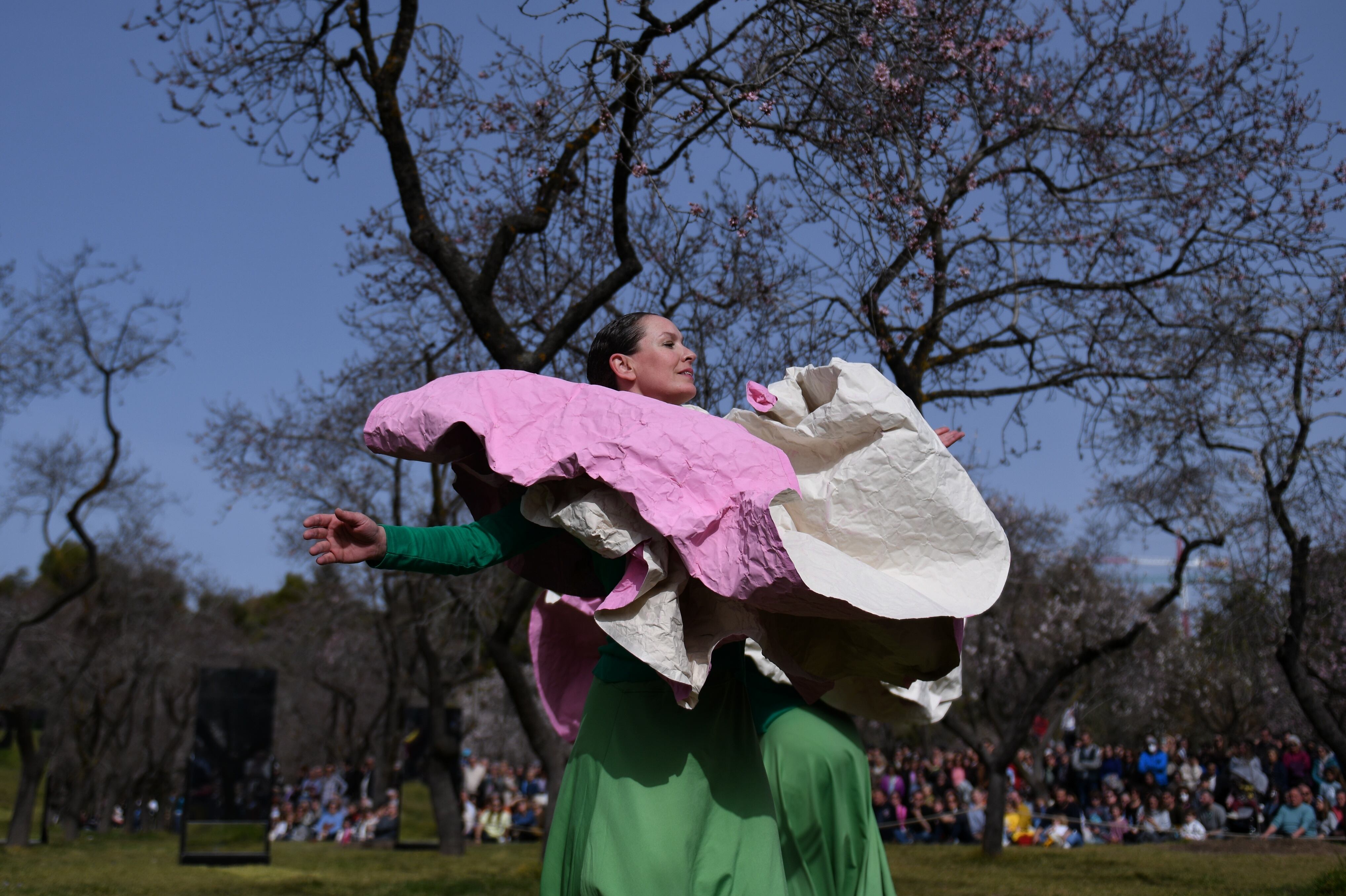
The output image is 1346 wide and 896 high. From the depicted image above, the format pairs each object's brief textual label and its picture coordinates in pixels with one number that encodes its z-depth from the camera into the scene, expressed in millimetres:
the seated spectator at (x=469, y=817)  19906
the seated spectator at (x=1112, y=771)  16688
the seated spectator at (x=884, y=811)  15703
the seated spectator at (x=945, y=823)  15320
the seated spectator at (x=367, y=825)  19203
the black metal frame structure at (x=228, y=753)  14234
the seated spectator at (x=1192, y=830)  14242
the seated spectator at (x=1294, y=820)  13430
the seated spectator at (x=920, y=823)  15641
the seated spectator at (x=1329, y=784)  14734
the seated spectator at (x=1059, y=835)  14312
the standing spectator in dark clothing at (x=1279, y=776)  14828
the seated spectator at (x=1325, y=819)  13639
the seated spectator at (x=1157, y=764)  16938
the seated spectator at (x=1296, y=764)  14711
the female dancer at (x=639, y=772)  2295
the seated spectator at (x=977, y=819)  14836
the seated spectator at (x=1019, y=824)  14523
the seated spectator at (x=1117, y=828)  14930
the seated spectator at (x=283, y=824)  22688
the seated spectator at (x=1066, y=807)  15641
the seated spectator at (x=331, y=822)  21484
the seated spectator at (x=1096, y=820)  15562
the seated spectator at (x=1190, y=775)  16812
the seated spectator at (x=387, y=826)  17859
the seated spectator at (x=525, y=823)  19312
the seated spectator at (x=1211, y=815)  14734
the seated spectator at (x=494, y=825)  19156
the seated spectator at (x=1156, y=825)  14859
